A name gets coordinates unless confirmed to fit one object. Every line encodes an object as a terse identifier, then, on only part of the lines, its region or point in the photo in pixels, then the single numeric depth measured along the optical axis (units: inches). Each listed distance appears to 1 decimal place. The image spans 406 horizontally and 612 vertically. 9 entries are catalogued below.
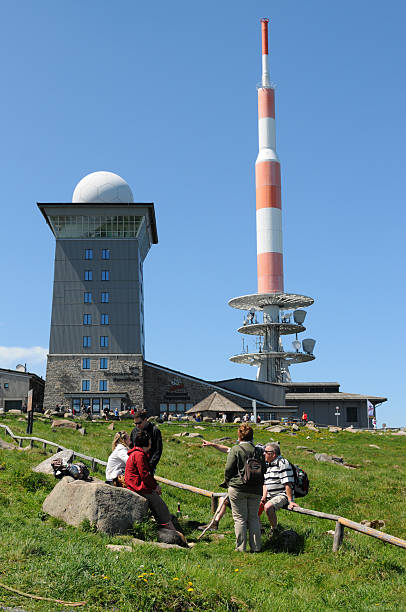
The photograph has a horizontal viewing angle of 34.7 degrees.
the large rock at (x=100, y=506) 399.5
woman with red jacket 425.1
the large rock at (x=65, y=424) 1409.0
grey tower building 2736.2
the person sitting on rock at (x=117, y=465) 474.3
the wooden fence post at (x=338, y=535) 406.0
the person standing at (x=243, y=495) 410.6
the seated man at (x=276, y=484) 432.5
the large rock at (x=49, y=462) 602.0
